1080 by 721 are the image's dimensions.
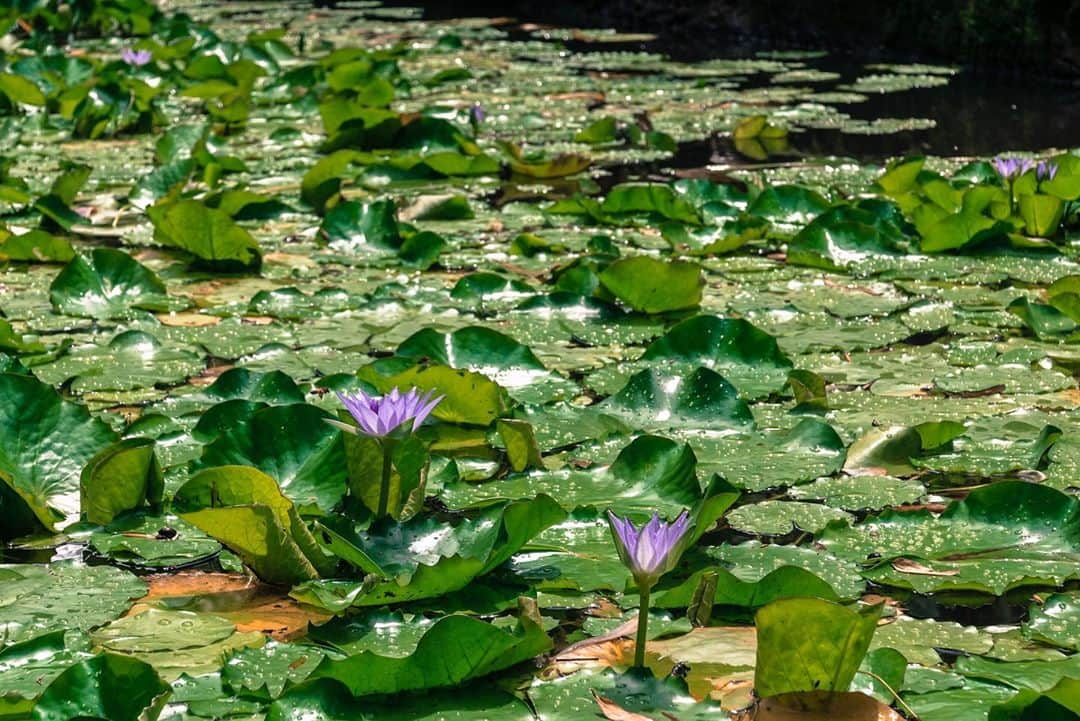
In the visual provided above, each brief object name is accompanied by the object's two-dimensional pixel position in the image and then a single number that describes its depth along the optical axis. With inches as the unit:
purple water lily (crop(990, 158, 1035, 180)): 357.2
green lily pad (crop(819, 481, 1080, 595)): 292.8
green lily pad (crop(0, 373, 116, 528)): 300.6
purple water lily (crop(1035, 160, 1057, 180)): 355.5
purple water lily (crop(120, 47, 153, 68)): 571.9
